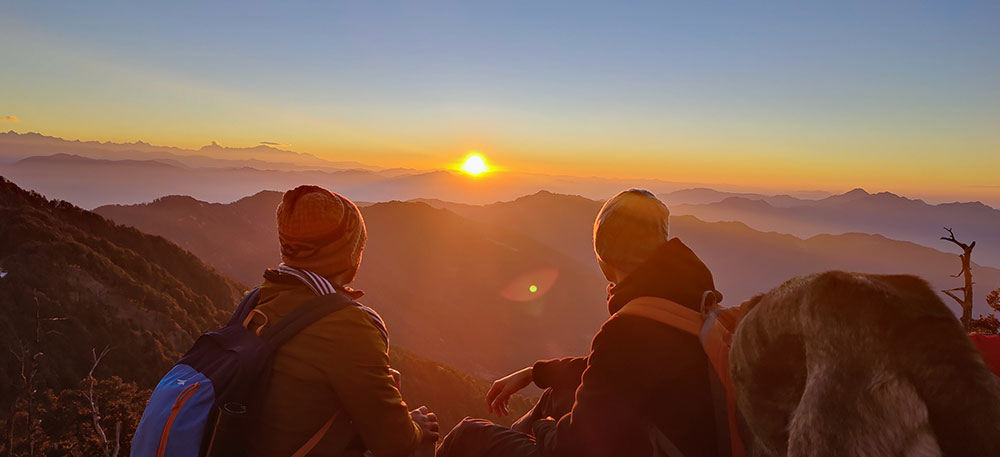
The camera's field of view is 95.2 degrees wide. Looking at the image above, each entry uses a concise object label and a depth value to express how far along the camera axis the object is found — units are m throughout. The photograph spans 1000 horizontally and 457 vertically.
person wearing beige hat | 2.08
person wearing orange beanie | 2.14
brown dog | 0.96
